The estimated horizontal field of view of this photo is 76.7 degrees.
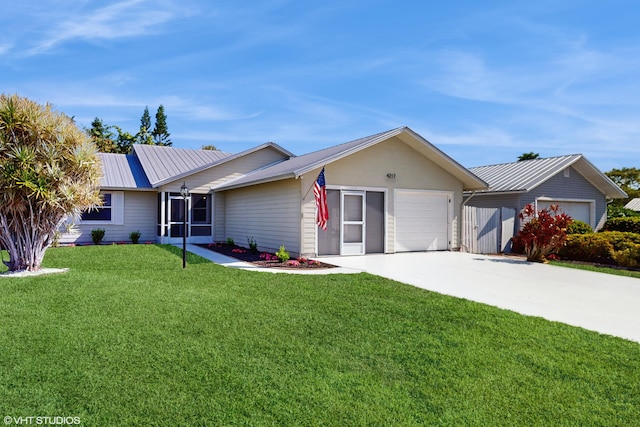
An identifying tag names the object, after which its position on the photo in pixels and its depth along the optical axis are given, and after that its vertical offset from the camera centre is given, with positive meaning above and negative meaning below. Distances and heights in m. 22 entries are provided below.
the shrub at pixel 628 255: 12.02 -1.24
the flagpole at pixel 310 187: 11.88 +0.77
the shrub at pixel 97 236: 17.17 -1.01
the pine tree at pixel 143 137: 41.12 +7.71
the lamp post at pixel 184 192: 10.54 +0.57
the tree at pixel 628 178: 41.66 +3.77
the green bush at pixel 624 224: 18.39 -0.47
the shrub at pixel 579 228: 17.11 -0.59
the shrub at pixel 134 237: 17.88 -1.09
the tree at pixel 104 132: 37.64 +7.69
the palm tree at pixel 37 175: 8.58 +0.81
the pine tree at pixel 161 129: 50.38 +10.44
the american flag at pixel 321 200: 11.21 +0.36
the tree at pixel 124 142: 39.62 +6.98
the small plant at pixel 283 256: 11.05 -1.18
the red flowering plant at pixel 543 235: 12.62 -0.67
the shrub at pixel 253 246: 14.20 -1.18
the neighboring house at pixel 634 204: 38.56 +1.00
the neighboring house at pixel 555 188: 17.77 +1.21
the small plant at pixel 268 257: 11.75 -1.33
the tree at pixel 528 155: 37.09 +5.41
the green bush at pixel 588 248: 13.11 -1.16
